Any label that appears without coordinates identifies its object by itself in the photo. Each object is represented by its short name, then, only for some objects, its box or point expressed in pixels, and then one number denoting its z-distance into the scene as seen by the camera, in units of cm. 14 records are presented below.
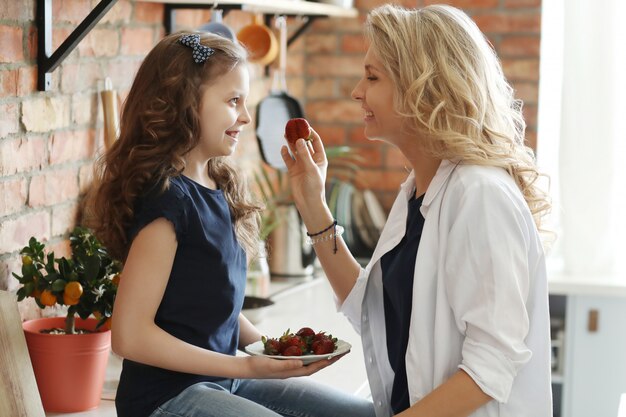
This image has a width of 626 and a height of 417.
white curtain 349
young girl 233
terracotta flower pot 252
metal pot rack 260
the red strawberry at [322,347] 239
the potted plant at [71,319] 252
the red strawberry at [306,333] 244
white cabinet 349
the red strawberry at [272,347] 240
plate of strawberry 237
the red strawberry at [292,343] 239
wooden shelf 299
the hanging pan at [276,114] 341
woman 227
